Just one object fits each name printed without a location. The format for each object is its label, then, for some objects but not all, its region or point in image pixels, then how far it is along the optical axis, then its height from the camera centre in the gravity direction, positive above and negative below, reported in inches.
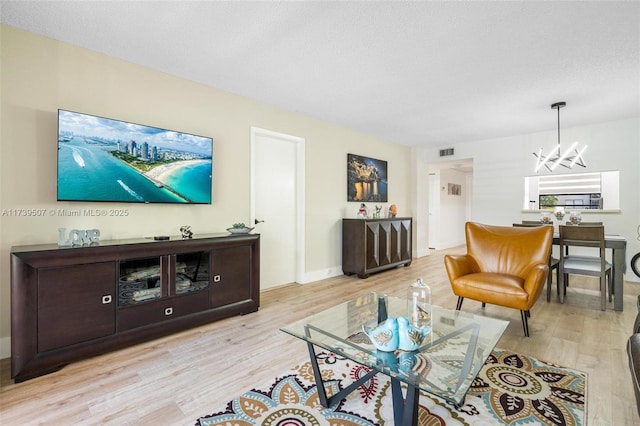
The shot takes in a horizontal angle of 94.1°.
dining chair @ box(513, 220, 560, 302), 132.3 -27.3
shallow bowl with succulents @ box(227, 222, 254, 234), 118.4 -7.0
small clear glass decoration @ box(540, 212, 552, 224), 158.1 -4.9
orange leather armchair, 97.8 -20.9
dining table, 120.3 -23.1
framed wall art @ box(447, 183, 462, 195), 340.8 +26.0
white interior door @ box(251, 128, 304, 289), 152.7 +4.1
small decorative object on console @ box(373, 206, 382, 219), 198.2 -1.2
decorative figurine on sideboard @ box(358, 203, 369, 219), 190.5 -0.5
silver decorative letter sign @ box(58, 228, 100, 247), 82.9 -7.4
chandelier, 188.4 +34.4
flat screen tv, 91.0 +17.1
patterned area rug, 58.7 -41.0
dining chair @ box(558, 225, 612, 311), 122.5 -21.5
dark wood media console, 73.1 -24.4
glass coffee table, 46.8 -26.8
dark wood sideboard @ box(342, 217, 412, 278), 177.2 -21.2
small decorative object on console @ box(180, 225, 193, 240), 105.9 -7.7
